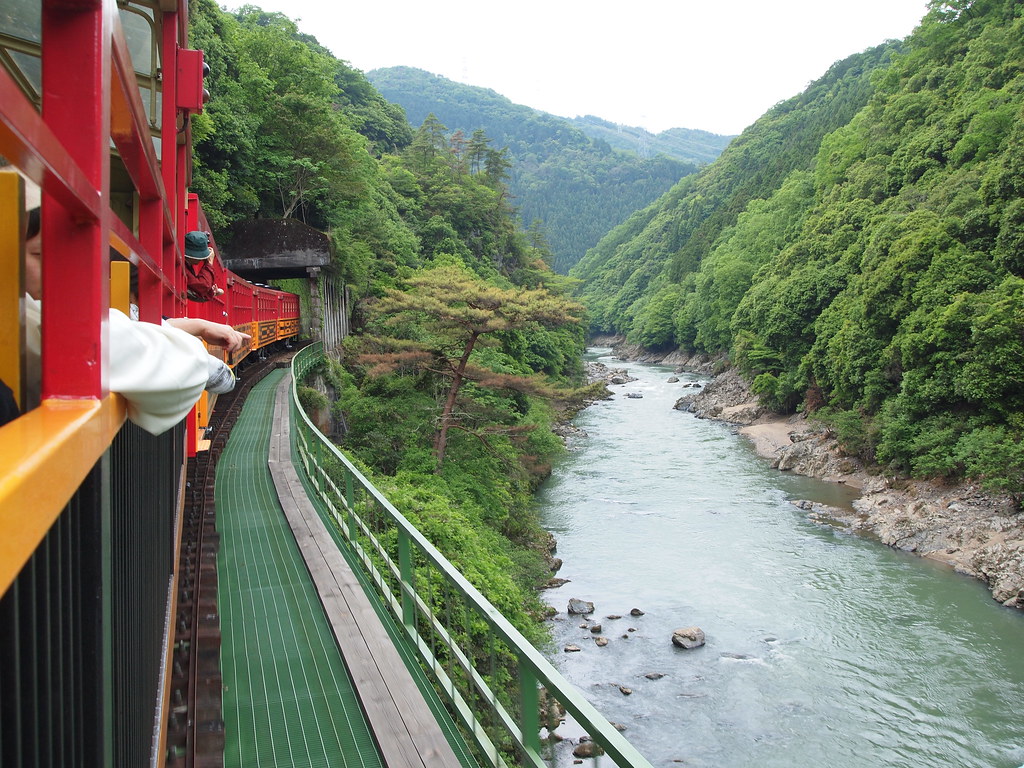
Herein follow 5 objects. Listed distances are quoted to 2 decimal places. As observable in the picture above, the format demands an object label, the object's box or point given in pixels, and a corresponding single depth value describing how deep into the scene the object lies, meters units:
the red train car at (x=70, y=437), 1.00
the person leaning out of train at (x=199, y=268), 6.83
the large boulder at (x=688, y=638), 15.60
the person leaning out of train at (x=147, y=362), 1.58
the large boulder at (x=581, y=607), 17.25
